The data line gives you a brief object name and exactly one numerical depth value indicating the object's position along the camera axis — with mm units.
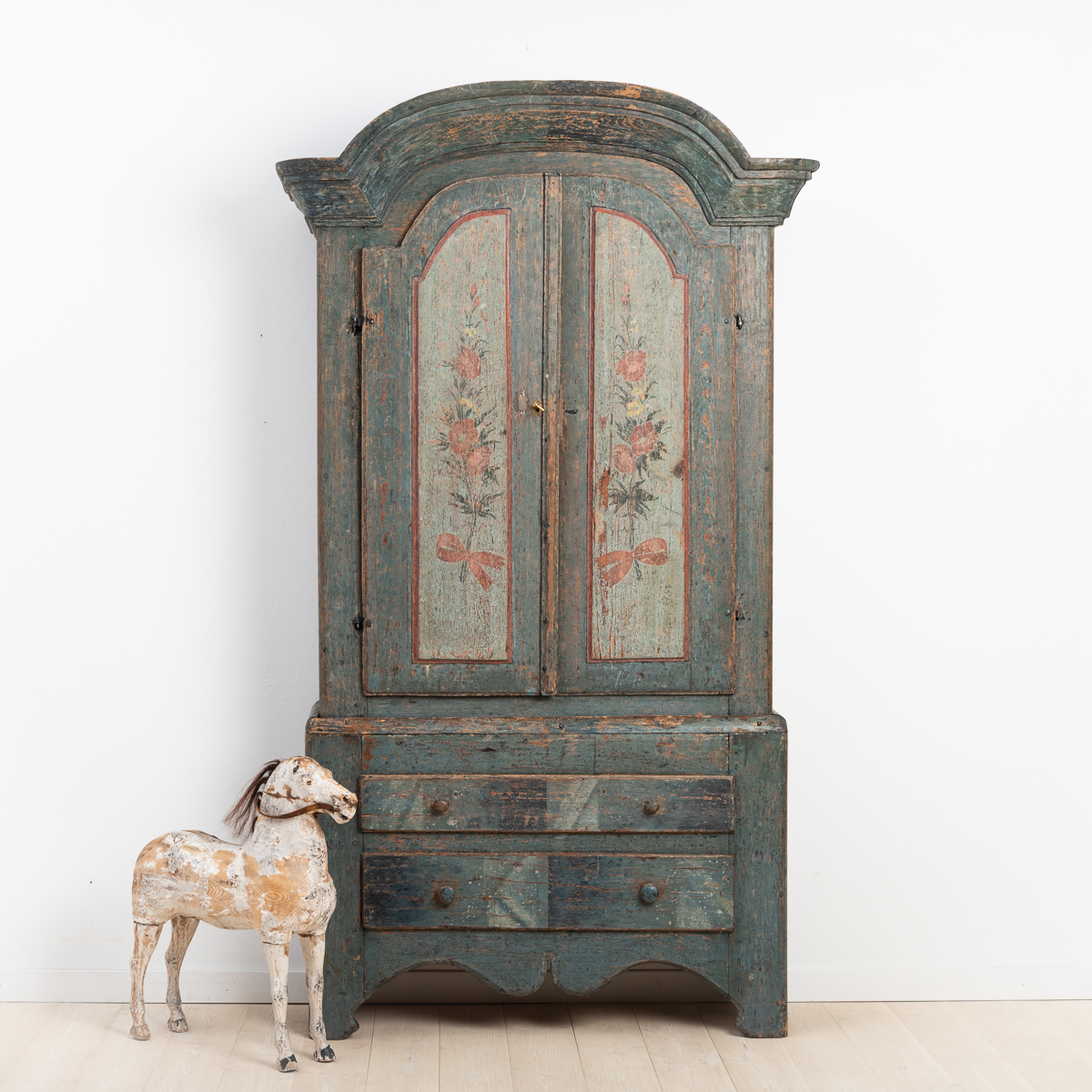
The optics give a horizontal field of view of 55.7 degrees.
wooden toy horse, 2311
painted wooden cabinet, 2387
